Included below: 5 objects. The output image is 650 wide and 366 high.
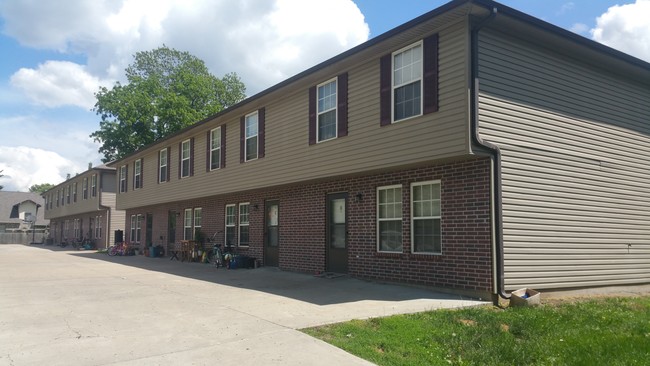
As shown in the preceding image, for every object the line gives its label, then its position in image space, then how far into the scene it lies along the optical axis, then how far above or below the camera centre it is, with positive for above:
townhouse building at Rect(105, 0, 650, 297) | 9.65 +1.40
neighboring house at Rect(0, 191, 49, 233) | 64.19 +0.74
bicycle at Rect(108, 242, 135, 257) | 26.64 -1.64
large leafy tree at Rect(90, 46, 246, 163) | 42.94 +9.65
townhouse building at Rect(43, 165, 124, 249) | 34.31 +0.77
